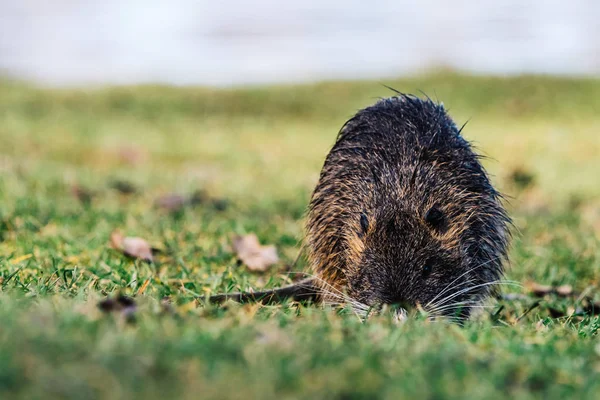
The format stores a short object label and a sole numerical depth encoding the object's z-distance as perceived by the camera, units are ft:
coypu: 22.48
